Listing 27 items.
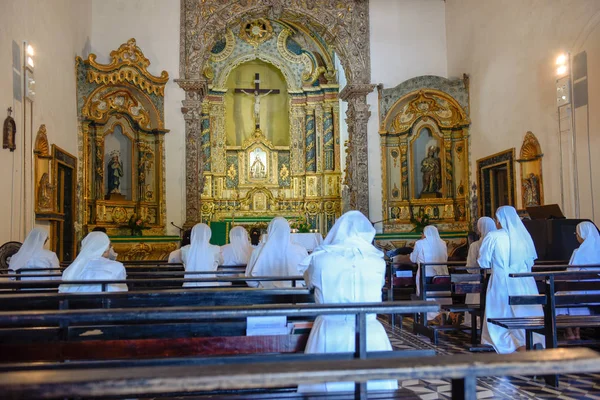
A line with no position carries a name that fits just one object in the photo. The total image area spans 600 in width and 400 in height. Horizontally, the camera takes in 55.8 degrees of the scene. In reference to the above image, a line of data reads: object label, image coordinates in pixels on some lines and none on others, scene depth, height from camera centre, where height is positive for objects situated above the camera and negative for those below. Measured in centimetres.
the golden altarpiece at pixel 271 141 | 1867 +304
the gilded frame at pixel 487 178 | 1298 +119
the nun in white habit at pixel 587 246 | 733 -28
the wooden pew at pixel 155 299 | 387 -52
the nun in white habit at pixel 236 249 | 911 -31
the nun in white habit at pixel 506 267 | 649 -48
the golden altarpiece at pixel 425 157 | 1463 +187
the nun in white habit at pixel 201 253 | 776 -31
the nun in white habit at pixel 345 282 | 364 -36
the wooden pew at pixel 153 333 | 275 -68
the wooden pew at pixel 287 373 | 161 -44
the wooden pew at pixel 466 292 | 668 -85
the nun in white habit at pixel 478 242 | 882 -25
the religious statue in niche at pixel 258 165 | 1916 +219
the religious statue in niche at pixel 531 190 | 1154 +72
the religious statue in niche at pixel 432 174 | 1511 +142
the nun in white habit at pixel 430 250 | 955 -38
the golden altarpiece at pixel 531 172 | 1145 +111
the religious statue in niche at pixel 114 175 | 1448 +146
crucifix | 1955 +474
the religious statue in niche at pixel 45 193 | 1059 +77
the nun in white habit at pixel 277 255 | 677 -30
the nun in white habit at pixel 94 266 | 521 -31
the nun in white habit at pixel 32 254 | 748 -28
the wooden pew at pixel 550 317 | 534 -92
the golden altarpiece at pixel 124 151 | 1348 +205
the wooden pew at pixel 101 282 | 482 -44
